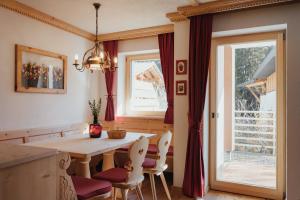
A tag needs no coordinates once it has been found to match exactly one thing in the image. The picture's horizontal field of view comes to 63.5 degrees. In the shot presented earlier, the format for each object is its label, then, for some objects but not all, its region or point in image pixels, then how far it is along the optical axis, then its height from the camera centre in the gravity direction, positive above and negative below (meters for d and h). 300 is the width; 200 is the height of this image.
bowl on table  2.86 -0.39
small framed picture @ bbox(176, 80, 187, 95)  3.31 +0.19
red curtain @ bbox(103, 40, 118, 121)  4.37 +0.29
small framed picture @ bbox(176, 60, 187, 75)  3.30 +0.47
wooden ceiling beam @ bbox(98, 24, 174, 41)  3.86 +1.15
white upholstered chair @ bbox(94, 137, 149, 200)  2.14 -0.69
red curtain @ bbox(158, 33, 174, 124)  3.83 +0.52
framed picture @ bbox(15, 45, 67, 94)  3.14 +0.42
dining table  2.12 -0.44
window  4.34 +0.27
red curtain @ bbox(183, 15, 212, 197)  3.10 +0.04
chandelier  2.70 +0.43
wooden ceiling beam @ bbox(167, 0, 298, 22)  2.80 +1.15
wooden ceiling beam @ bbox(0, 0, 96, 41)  2.97 +1.16
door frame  2.99 -0.25
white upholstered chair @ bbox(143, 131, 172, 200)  2.65 -0.69
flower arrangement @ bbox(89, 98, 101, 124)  2.84 -0.16
